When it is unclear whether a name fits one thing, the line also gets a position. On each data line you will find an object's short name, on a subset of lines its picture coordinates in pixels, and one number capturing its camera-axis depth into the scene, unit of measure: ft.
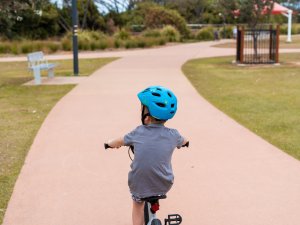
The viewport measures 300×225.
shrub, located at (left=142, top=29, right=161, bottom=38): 129.80
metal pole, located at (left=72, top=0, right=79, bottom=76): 55.47
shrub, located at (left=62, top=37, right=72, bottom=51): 104.63
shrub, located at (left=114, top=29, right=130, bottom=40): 119.34
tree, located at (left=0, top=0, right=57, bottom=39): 139.08
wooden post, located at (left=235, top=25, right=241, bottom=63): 67.51
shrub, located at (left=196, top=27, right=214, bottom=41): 153.48
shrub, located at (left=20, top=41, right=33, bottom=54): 100.01
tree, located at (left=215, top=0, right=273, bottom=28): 69.31
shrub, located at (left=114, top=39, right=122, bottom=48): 108.78
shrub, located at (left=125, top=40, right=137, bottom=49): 109.81
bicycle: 10.86
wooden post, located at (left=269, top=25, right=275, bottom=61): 65.95
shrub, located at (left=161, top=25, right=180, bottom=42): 131.80
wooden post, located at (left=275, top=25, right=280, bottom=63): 64.59
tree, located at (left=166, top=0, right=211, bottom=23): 222.28
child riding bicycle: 10.57
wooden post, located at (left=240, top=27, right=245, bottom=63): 66.74
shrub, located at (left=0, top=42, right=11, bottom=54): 101.09
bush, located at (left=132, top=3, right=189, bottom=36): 148.25
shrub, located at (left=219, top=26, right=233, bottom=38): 168.25
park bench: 47.96
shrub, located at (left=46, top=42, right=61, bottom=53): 101.88
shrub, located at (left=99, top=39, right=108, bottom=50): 106.34
